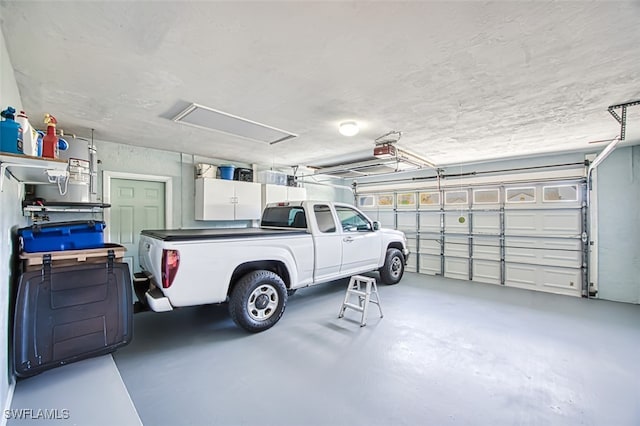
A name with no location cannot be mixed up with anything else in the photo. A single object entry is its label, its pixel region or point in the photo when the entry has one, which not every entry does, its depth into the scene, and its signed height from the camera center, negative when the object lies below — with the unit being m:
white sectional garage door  5.16 -0.42
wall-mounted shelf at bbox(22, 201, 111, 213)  2.94 +0.08
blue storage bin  2.31 -0.22
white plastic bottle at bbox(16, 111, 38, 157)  1.60 +0.46
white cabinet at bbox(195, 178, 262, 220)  5.13 +0.26
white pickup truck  2.71 -0.58
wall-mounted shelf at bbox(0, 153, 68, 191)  1.48 +0.29
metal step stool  3.51 -1.18
